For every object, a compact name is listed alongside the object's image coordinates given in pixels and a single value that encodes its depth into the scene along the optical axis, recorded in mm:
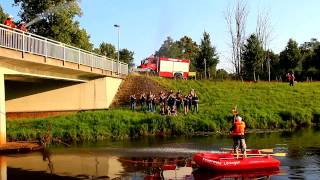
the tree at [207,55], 65125
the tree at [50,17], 55625
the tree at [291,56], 66775
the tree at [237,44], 67062
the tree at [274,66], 74488
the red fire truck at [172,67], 58969
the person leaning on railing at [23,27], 30234
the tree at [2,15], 59656
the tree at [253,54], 59562
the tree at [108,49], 103812
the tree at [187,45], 114681
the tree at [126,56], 98725
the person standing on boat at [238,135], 21050
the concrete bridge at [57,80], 30766
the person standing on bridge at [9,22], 28906
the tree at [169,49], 108562
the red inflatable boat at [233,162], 20047
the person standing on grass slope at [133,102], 40969
